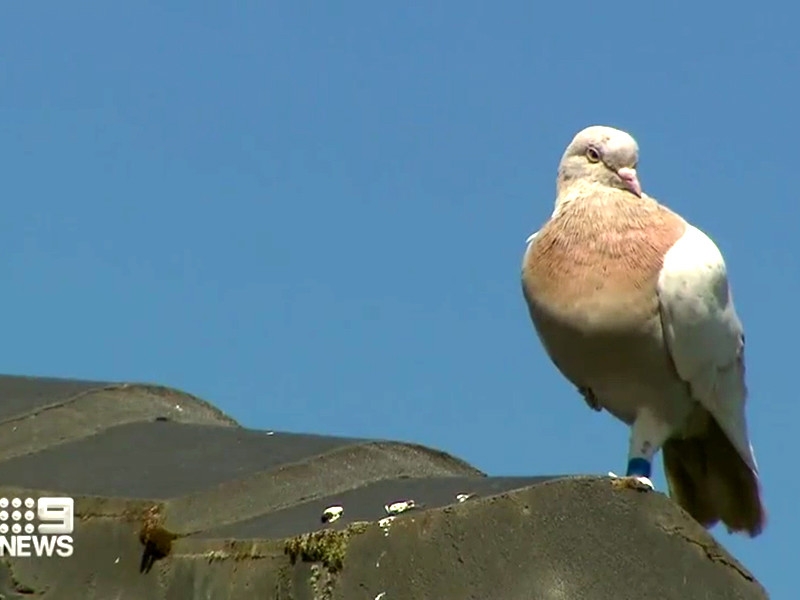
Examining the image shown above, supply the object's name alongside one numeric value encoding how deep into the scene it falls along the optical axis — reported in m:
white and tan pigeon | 6.05
